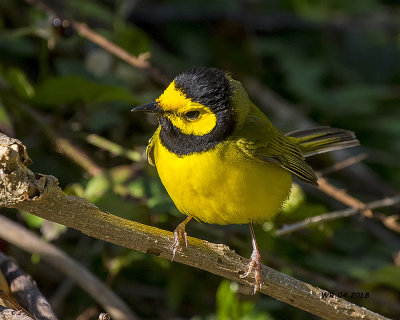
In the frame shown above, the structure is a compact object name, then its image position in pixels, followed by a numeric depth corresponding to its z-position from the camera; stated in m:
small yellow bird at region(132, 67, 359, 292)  5.51
